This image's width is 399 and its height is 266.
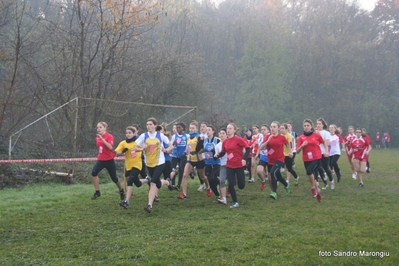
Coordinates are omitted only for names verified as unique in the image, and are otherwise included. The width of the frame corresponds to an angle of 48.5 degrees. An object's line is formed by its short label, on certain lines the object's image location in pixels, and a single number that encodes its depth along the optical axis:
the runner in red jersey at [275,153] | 10.77
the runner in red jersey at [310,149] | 10.86
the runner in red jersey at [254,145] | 15.15
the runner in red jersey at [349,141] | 15.32
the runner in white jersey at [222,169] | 9.98
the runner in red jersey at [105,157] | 10.16
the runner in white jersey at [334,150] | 14.70
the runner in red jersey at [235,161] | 9.66
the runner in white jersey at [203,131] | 11.13
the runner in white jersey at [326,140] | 12.03
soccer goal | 14.76
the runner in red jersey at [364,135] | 14.98
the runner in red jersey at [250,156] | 15.20
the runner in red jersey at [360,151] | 14.22
